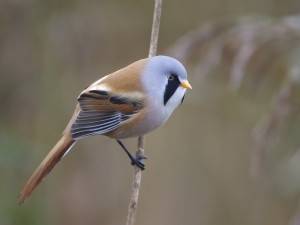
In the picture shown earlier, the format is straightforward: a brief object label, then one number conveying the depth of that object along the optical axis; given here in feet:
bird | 16.17
